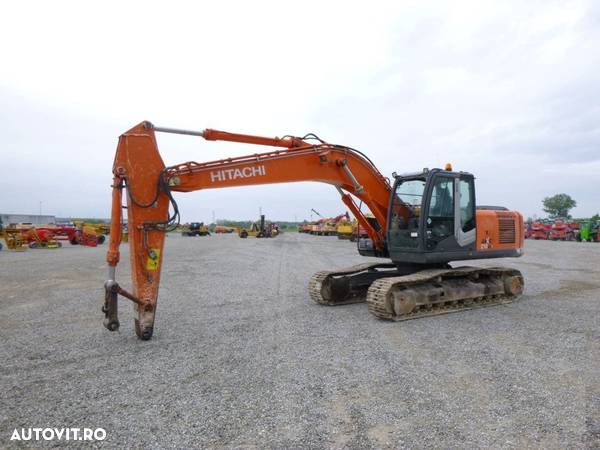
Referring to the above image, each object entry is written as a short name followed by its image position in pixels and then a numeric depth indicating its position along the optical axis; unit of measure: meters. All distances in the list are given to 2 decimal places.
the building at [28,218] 80.59
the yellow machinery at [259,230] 46.41
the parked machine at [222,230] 65.81
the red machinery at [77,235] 28.66
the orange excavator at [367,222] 5.95
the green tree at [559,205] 102.69
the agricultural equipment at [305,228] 62.95
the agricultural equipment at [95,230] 29.33
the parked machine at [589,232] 37.25
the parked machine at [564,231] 40.11
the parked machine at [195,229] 51.72
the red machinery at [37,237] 25.38
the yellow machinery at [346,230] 39.44
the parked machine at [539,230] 42.24
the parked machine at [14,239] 24.24
